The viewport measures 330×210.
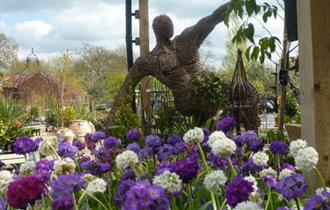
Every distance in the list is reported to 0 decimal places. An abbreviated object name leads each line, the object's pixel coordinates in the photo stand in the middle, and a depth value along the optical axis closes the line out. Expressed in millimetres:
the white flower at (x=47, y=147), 2312
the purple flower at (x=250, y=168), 1916
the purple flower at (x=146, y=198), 1012
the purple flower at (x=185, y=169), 1462
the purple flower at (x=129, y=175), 1953
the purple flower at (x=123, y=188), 1703
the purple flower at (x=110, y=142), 2658
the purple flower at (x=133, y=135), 2799
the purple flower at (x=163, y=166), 1756
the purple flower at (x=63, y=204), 1221
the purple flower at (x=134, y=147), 2410
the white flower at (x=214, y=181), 1477
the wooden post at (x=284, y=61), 4215
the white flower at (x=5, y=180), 1792
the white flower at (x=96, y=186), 1595
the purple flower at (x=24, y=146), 2443
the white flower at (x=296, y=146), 1739
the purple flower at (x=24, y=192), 1188
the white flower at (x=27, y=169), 1973
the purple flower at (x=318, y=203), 1018
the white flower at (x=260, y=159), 1871
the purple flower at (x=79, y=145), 2963
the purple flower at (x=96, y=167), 2281
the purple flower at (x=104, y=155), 2533
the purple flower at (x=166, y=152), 2373
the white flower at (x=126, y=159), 1817
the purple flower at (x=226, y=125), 2570
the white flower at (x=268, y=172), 1745
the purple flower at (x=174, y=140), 2556
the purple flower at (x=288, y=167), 1915
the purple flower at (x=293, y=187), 1244
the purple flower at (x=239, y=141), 2342
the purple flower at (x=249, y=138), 2289
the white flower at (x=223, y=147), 1667
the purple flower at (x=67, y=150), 2531
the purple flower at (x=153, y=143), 2482
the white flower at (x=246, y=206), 1121
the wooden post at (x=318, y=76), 2111
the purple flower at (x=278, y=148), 2094
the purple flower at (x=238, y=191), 1227
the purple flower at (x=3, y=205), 1446
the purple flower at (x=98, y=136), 2947
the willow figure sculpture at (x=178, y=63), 6957
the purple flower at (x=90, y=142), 3102
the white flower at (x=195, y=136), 2023
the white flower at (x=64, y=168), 1740
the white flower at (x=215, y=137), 1798
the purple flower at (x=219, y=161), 2053
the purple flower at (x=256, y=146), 2197
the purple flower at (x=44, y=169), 1677
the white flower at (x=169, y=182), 1309
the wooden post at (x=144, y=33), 8211
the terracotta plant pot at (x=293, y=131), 4340
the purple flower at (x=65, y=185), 1333
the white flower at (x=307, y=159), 1470
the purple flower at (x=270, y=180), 1566
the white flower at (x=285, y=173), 1677
